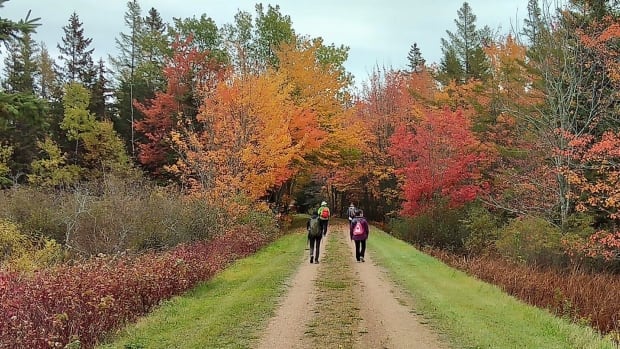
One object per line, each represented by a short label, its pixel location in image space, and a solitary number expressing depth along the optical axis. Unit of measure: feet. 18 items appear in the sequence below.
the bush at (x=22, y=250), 49.83
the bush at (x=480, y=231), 81.41
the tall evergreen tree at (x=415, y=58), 206.08
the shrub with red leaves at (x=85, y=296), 22.94
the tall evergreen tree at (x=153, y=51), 160.56
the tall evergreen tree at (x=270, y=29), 138.62
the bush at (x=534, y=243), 63.52
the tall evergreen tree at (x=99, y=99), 146.41
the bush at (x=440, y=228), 91.20
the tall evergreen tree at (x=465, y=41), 147.08
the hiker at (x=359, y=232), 52.24
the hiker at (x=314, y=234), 51.67
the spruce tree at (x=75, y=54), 164.14
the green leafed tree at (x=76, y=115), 129.39
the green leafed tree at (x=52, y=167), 115.14
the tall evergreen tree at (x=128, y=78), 149.89
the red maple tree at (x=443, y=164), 92.48
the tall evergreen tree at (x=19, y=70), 148.36
